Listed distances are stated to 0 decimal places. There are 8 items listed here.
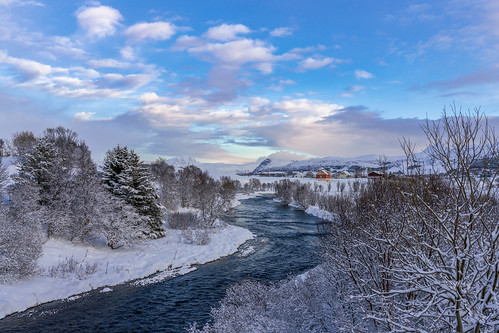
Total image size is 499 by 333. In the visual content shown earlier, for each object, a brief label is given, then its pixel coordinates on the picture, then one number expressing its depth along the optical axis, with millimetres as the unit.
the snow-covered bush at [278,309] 14016
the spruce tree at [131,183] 33688
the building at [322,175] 168638
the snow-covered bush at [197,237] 35562
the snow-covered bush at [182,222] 44009
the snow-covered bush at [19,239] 20219
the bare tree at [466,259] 5855
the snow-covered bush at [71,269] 22884
